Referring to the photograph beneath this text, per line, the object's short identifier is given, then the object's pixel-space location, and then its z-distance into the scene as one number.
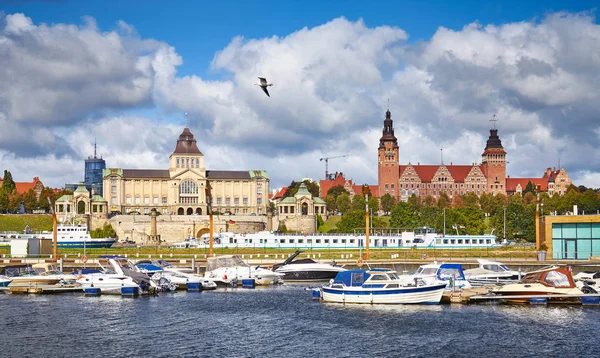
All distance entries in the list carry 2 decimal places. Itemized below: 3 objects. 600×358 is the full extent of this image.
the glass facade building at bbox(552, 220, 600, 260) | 86.81
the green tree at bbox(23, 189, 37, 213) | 176.62
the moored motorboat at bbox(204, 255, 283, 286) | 67.56
